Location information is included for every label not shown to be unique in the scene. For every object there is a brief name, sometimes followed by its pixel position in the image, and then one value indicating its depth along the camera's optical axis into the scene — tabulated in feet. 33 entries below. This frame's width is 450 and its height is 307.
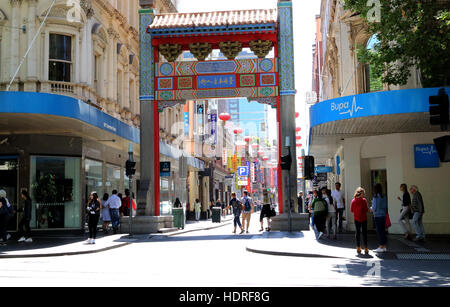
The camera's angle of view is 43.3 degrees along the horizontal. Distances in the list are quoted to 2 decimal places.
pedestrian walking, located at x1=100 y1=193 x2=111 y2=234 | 78.27
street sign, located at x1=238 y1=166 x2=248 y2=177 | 259.80
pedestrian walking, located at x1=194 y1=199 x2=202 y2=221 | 144.87
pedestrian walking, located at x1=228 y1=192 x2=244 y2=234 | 79.46
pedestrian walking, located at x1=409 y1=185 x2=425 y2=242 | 56.65
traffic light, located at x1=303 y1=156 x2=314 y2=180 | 65.36
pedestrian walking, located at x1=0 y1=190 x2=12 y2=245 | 61.62
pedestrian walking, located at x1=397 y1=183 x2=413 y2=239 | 57.16
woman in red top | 46.70
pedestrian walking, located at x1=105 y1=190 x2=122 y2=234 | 77.30
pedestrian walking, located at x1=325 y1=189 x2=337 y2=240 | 60.94
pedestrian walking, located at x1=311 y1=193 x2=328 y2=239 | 59.67
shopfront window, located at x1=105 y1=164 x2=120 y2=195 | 94.65
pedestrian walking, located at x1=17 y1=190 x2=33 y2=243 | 64.44
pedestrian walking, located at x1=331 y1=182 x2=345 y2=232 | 63.98
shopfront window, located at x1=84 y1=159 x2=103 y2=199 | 83.87
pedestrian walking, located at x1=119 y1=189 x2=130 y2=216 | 84.38
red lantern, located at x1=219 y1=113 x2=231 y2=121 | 185.81
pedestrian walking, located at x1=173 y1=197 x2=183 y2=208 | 107.71
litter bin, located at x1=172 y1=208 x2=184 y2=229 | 89.06
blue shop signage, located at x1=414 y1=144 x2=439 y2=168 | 65.00
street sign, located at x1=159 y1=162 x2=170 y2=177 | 90.48
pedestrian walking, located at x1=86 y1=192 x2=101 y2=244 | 58.85
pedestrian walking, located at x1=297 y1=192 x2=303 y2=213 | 106.63
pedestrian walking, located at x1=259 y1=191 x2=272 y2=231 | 76.44
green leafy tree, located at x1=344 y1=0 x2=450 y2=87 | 51.78
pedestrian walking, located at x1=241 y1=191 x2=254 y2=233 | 78.28
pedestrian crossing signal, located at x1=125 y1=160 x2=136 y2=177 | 69.00
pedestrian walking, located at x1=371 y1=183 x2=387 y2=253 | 47.26
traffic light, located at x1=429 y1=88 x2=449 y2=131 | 40.68
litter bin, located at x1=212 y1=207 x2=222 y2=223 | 126.00
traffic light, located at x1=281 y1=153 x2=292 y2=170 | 68.33
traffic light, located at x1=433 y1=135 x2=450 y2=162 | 40.47
